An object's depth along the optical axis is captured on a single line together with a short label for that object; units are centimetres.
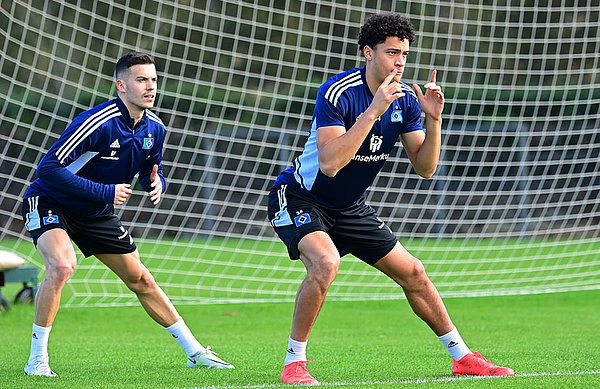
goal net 2494
